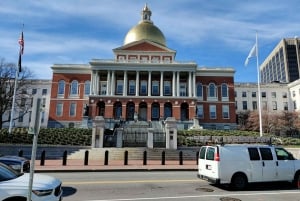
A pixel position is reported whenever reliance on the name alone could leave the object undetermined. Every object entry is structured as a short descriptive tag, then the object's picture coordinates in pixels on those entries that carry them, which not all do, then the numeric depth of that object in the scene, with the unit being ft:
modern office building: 413.39
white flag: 115.85
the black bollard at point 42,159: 60.47
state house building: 178.60
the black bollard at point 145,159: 64.17
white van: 35.17
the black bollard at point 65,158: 60.96
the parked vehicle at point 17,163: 39.94
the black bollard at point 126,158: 62.90
